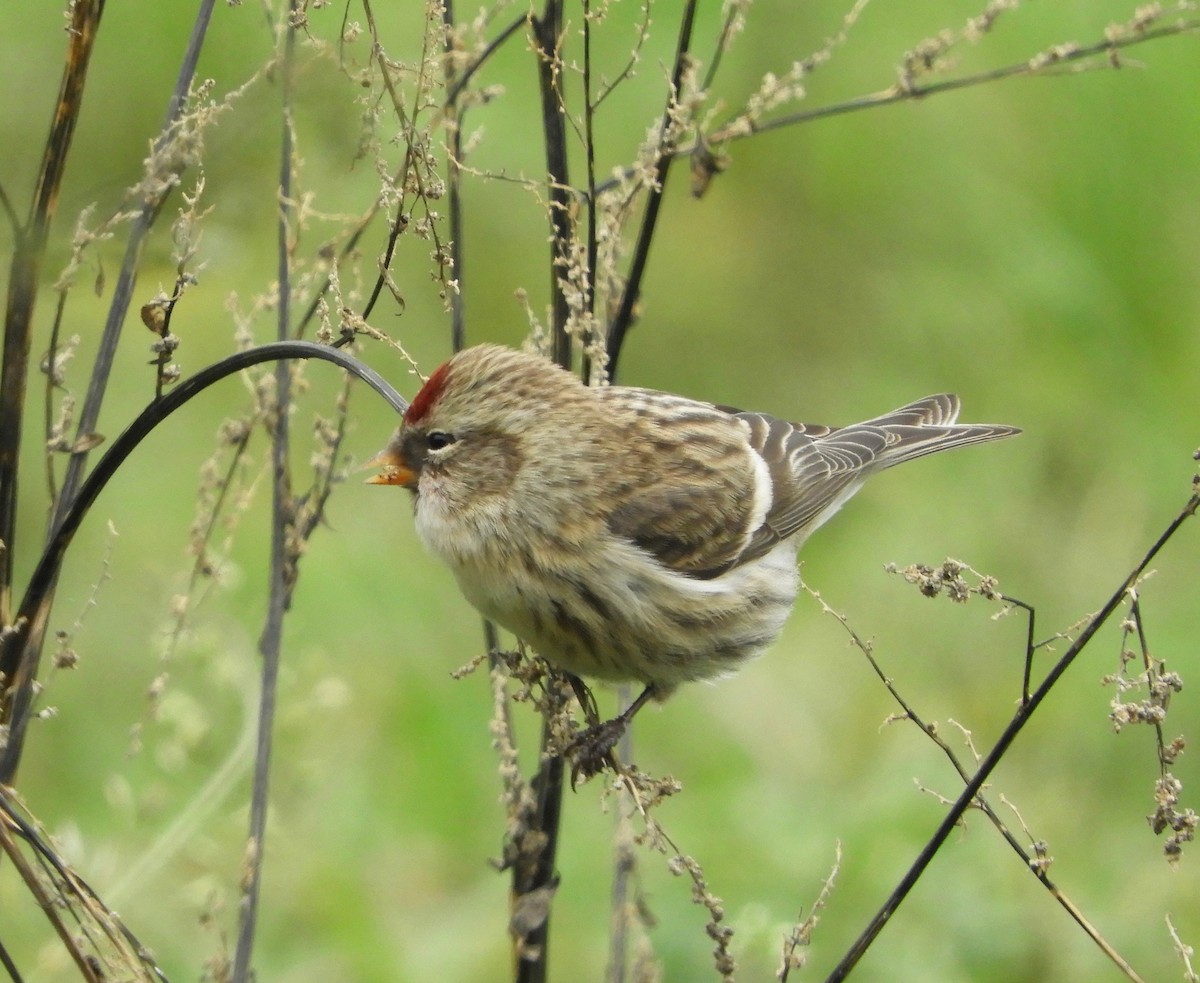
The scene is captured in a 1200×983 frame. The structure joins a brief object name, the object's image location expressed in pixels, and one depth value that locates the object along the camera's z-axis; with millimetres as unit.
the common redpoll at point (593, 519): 7086
